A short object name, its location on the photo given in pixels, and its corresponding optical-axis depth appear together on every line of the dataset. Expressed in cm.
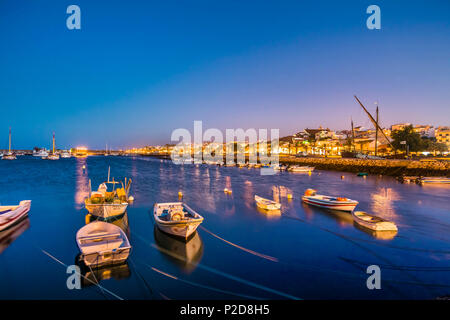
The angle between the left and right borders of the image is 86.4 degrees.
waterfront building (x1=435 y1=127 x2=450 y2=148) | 9335
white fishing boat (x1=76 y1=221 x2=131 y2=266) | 905
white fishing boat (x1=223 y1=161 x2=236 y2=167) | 8043
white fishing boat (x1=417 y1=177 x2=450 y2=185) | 3491
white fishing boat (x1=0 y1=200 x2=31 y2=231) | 1389
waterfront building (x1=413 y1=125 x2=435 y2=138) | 9401
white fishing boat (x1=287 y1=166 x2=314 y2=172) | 5651
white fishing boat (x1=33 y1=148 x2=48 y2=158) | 15658
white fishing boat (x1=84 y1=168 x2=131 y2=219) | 1541
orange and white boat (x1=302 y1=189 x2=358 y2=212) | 1852
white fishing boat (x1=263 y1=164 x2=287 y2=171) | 6269
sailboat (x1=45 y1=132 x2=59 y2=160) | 14000
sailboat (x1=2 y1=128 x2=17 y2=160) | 13225
